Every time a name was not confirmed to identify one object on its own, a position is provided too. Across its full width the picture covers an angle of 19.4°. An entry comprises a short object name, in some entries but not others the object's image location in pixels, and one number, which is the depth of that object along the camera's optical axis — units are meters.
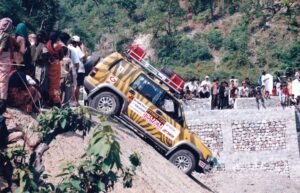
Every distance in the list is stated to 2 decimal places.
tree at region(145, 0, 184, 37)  54.31
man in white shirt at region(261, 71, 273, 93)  29.67
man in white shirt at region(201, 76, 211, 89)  29.84
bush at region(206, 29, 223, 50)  53.16
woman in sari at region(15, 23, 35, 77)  13.20
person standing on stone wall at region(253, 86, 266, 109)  29.38
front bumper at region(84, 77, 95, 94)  18.12
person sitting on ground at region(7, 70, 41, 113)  12.91
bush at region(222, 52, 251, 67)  50.12
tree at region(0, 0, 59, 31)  30.20
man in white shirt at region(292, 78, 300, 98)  28.16
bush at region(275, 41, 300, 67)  47.83
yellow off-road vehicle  18.08
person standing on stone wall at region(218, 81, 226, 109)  27.98
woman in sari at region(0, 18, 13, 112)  12.15
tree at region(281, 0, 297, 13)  53.84
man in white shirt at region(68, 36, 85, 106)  16.16
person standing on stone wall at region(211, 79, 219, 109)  27.95
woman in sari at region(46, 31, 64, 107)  14.28
